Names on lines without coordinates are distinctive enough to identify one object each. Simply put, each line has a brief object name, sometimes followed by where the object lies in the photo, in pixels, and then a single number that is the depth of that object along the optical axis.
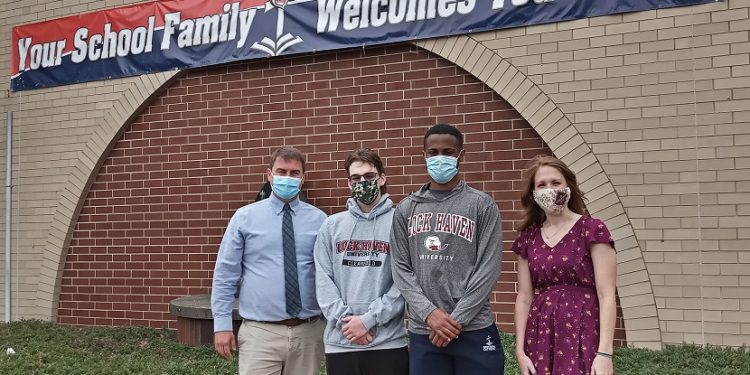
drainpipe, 10.59
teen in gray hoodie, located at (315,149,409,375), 3.94
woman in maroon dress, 3.50
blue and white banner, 7.97
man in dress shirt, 4.29
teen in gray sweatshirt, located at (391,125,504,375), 3.73
